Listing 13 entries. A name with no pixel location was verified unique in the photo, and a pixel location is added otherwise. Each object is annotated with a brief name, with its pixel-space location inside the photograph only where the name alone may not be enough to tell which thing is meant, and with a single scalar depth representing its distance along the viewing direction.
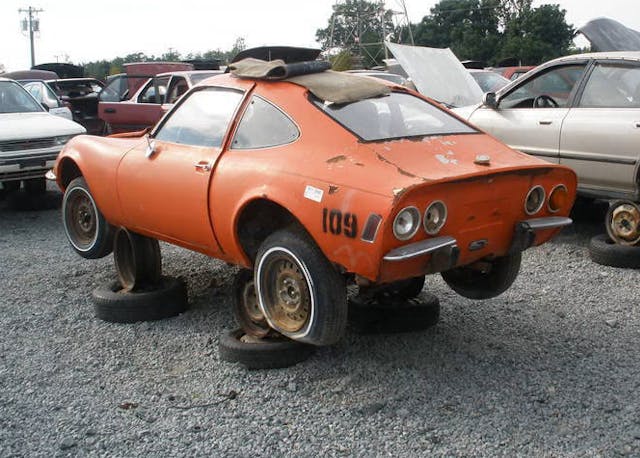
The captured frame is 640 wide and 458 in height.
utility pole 62.32
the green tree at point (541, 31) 47.62
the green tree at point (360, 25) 38.35
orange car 3.40
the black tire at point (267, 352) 3.95
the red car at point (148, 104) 10.45
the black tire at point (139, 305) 4.79
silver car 6.19
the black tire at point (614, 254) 5.79
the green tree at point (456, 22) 59.19
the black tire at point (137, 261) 5.05
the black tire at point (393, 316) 4.39
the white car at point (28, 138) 8.26
